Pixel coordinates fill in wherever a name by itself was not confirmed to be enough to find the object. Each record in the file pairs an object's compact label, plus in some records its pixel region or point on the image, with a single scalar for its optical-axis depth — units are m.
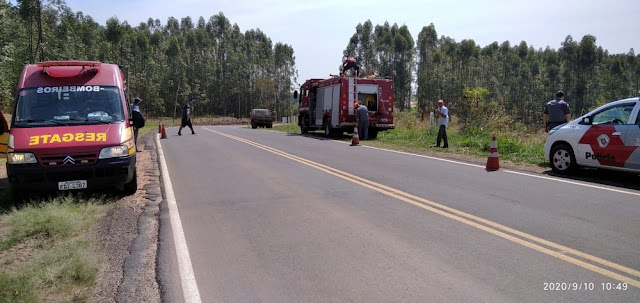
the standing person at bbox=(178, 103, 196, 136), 24.82
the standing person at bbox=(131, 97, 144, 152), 8.98
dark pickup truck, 41.66
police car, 8.80
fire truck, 21.41
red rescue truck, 6.98
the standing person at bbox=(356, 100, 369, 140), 19.91
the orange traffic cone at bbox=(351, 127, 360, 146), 17.77
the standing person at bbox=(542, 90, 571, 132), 12.52
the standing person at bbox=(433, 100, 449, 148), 15.87
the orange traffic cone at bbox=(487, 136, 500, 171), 10.79
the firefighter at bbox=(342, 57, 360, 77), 23.97
